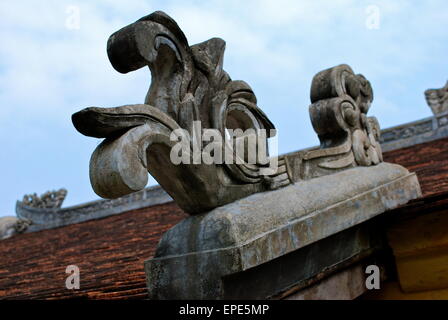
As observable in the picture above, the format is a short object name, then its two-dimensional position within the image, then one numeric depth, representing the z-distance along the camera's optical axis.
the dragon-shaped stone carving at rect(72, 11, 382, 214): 2.30
